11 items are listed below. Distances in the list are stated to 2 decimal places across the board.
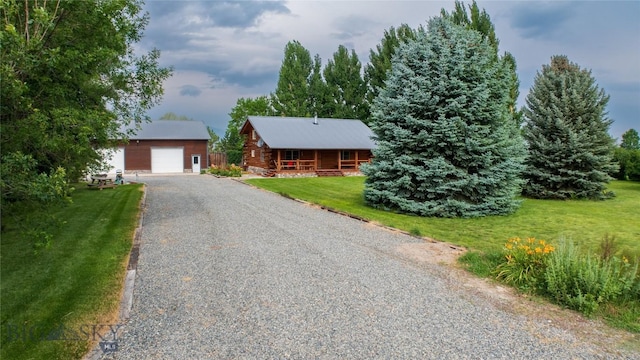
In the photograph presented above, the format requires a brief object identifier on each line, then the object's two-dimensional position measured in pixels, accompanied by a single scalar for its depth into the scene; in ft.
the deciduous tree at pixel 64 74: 17.47
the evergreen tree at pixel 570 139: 52.06
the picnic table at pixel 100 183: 60.49
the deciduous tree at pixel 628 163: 76.74
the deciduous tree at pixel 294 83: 145.89
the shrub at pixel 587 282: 15.16
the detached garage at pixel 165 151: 105.91
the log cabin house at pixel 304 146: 92.43
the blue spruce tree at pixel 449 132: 35.73
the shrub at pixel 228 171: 89.05
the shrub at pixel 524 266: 17.61
